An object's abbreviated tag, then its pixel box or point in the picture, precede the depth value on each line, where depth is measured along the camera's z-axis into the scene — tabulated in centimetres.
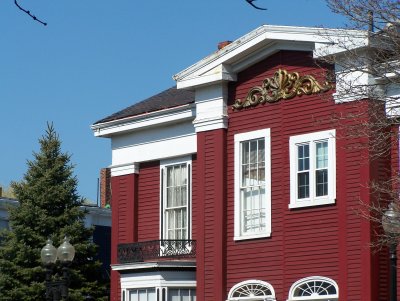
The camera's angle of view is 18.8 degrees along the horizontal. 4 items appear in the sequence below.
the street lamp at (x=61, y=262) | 2931
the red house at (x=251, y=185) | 3005
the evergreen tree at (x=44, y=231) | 4219
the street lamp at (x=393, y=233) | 2248
